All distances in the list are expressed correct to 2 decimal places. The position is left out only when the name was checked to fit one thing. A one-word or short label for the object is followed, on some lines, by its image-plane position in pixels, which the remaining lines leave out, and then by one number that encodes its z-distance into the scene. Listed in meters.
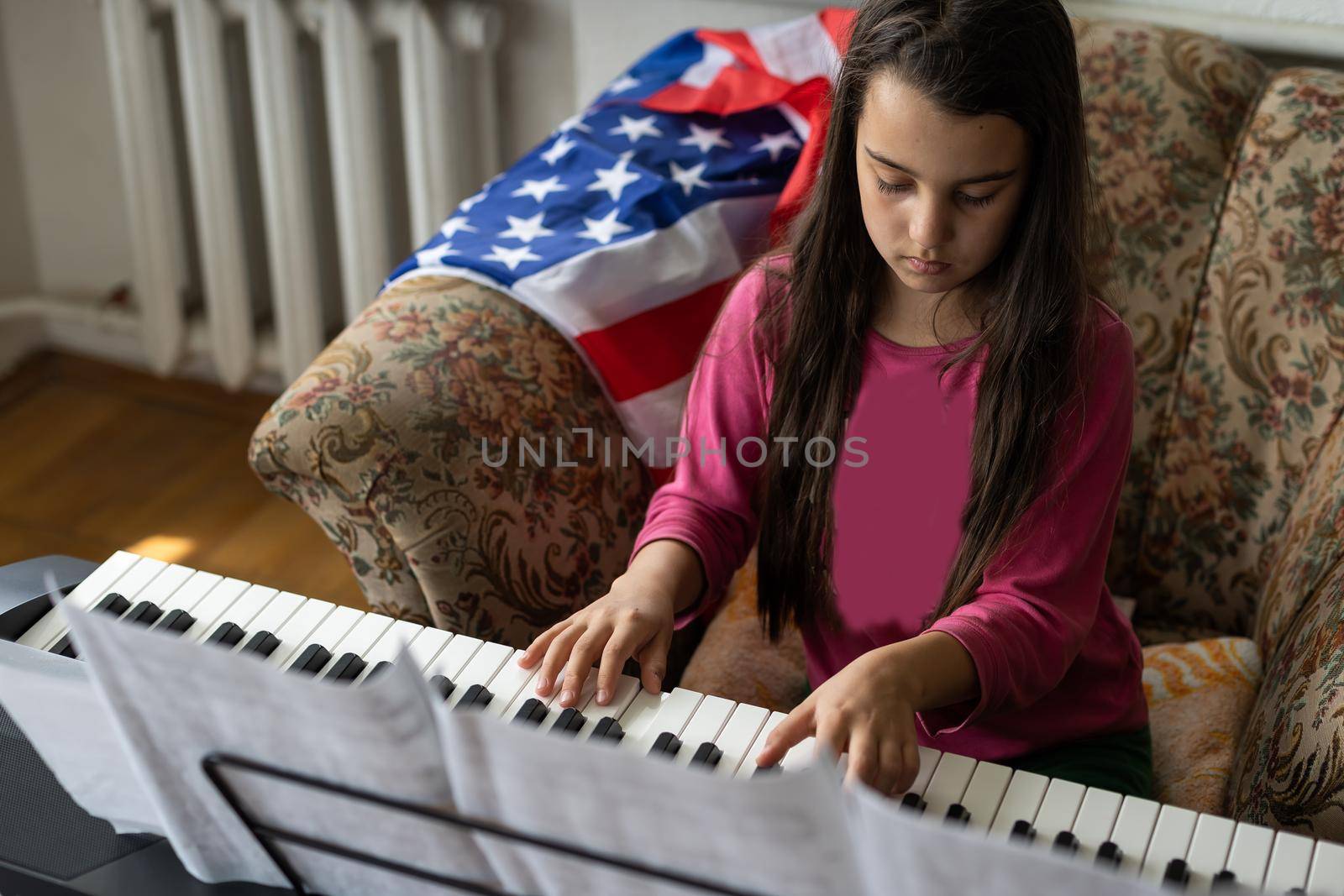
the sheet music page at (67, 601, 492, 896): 0.66
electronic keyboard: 0.74
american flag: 1.31
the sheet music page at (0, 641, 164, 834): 0.76
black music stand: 0.66
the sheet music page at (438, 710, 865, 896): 0.60
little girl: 0.86
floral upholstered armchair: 1.12
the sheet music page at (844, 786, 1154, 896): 0.56
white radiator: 1.95
